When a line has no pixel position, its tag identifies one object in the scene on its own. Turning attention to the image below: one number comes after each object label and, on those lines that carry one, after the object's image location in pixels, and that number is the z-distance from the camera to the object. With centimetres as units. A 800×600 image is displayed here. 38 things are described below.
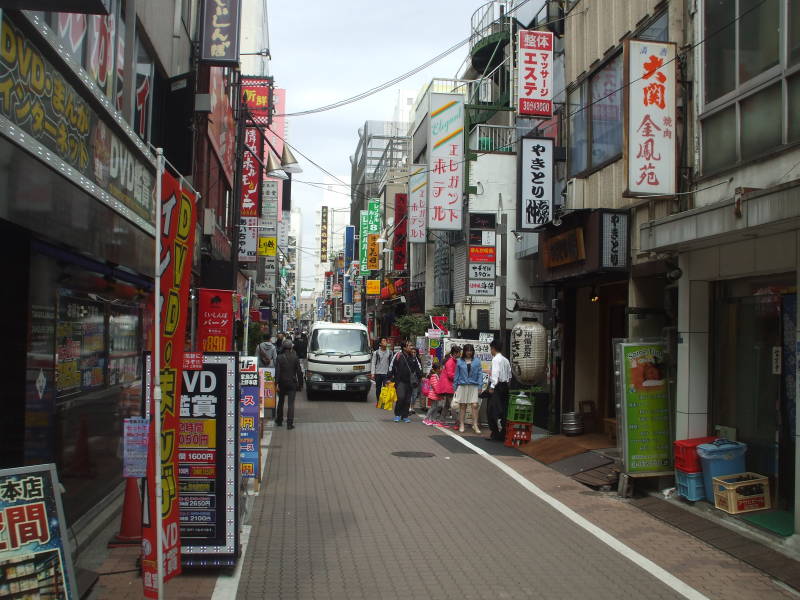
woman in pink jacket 1682
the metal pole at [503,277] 1766
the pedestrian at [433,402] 1756
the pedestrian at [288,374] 1595
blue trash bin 894
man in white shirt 1497
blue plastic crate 914
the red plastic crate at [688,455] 920
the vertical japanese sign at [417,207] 2886
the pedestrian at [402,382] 1792
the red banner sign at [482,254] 2117
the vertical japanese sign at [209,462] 649
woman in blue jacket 1614
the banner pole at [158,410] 484
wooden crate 842
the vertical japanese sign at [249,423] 934
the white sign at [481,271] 2106
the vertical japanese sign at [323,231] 9075
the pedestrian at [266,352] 2089
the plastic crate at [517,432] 1430
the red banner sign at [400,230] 4038
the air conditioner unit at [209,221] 1884
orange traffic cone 729
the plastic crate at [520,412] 1420
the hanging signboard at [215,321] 1319
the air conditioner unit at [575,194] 1384
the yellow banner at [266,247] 3084
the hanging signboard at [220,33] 1652
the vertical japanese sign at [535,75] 1705
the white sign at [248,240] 2661
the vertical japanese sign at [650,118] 987
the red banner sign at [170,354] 510
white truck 2325
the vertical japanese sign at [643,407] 986
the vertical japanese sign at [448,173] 2497
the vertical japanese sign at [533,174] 1573
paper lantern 1410
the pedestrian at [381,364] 2261
